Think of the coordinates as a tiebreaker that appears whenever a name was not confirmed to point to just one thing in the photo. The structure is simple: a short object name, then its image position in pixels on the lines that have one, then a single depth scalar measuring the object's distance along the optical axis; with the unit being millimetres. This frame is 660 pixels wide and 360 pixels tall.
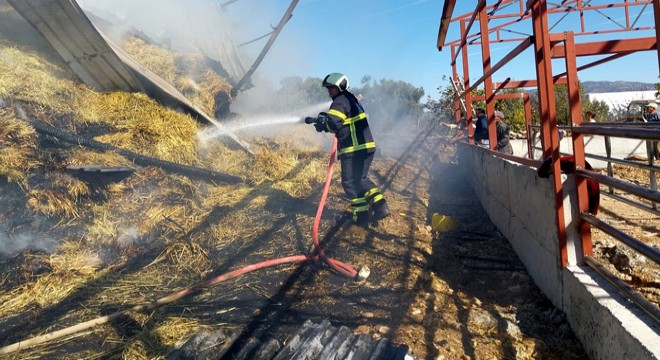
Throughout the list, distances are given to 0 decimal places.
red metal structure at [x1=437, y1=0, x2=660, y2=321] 2069
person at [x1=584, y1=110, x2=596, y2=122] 8945
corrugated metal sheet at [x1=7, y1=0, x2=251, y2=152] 5344
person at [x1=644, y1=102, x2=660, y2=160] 8094
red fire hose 2645
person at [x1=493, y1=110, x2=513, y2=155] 7789
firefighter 4719
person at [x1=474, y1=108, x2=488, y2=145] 8386
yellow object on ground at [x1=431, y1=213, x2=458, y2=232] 4848
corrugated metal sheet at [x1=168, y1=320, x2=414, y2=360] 2207
